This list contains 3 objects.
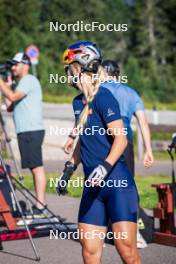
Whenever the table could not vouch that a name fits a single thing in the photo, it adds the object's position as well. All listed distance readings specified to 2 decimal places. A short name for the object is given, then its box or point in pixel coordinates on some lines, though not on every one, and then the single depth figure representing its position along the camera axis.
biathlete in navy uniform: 12.53
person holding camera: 22.31
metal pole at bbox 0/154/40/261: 17.53
